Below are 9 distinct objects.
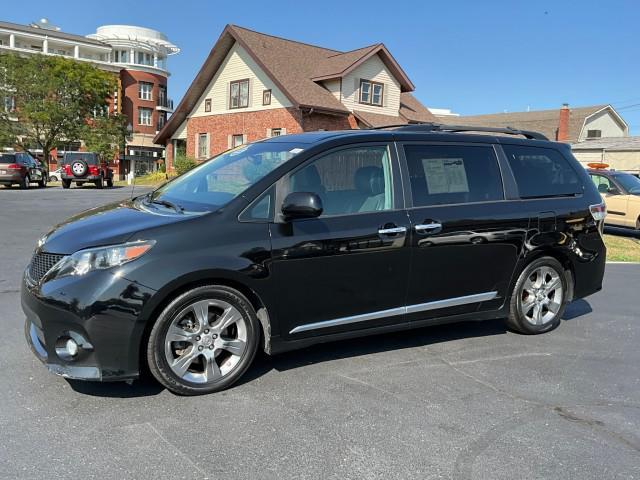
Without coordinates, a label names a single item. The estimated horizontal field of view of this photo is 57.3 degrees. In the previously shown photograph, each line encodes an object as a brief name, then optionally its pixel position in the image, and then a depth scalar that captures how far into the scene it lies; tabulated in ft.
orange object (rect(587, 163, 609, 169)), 57.13
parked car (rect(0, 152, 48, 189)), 83.29
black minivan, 12.13
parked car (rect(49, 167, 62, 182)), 152.71
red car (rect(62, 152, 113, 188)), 92.58
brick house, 97.09
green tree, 137.49
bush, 107.53
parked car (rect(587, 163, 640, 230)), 46.21
